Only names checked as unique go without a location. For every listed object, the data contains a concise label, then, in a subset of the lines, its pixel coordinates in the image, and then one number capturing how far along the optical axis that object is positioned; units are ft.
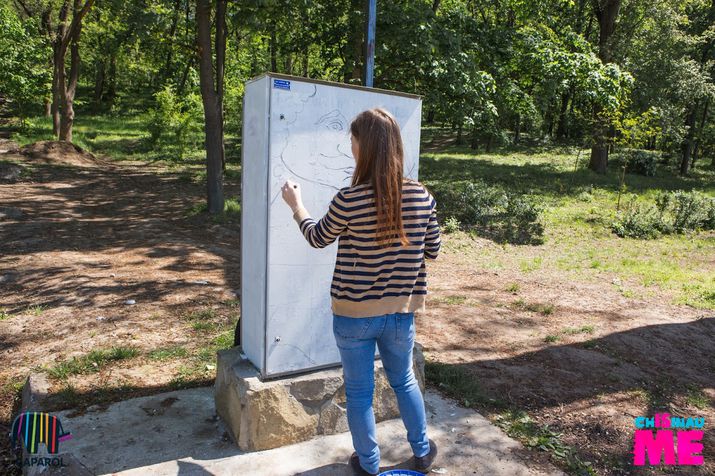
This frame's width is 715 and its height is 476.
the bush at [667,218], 37.04
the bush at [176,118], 62.13
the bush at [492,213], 35.37
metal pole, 18.60
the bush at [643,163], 67.62
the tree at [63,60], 55.36
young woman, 7.61
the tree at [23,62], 67.00
